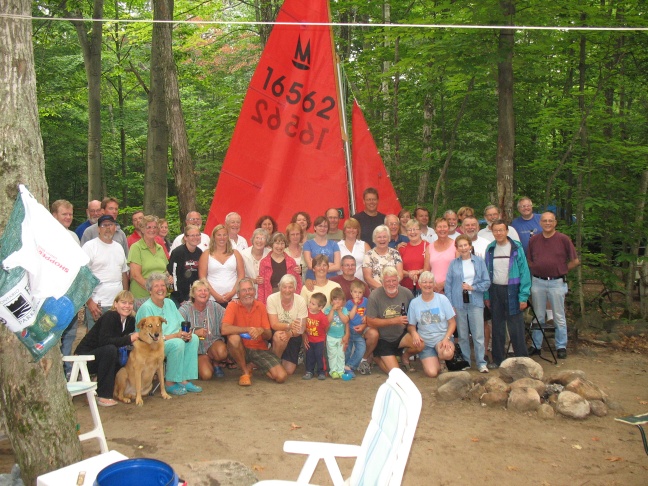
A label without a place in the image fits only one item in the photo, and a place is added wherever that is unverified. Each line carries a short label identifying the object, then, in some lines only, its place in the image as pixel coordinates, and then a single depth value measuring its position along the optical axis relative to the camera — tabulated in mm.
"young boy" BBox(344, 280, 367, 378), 6414
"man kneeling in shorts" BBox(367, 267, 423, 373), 6383
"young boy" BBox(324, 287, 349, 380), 6305
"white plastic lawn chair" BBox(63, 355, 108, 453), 4215
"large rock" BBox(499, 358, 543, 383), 5836
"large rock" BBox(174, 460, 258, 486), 3160
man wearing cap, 6145
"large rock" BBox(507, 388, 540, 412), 5367
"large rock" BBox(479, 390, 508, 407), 5508
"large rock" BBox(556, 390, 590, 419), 5199
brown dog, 5344
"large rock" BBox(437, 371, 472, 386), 5754
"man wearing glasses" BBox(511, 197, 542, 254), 7176
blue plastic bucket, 2154
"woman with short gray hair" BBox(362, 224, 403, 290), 6715
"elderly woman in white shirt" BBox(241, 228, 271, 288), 6609
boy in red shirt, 6246
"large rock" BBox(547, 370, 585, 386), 5738
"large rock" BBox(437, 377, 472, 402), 5645
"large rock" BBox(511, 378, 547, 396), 5555
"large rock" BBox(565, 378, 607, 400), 5434
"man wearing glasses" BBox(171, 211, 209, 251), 6816
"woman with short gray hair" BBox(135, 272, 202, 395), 5660
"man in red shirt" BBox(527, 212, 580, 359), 6812
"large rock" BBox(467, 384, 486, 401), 5652
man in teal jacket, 6531
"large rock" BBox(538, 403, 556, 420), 5212
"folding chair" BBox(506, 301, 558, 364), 6875
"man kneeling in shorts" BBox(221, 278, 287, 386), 6129
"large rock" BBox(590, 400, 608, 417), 5281
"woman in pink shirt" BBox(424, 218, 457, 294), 6703
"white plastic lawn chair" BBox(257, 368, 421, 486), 2510
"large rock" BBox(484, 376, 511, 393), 5578
